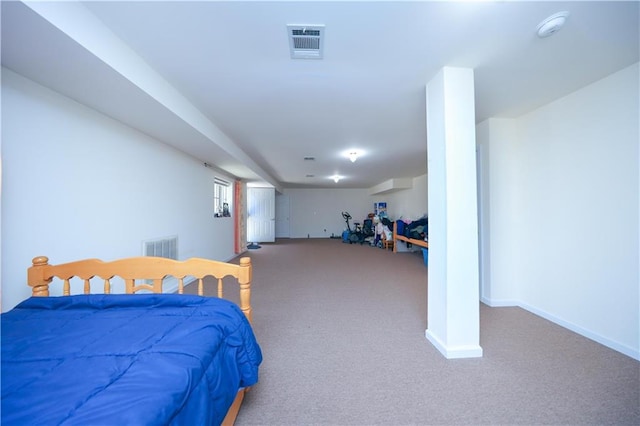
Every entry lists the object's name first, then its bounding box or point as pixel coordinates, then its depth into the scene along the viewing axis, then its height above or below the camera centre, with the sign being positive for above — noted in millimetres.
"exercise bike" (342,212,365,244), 8969 -724
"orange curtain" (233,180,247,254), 6393 +7
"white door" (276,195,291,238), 10555 -47
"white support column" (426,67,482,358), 1882 -19
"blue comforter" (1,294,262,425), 649 -491
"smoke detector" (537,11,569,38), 1402 +1117
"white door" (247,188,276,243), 8680 +39
